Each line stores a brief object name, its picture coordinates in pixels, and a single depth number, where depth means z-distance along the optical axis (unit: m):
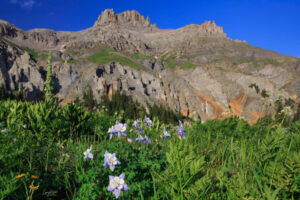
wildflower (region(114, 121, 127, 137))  2.78
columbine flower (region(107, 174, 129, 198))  1.74
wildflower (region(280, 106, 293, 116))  3.76
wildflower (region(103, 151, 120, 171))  2.04
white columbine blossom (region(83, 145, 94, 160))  2.53
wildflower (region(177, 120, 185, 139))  3.19
